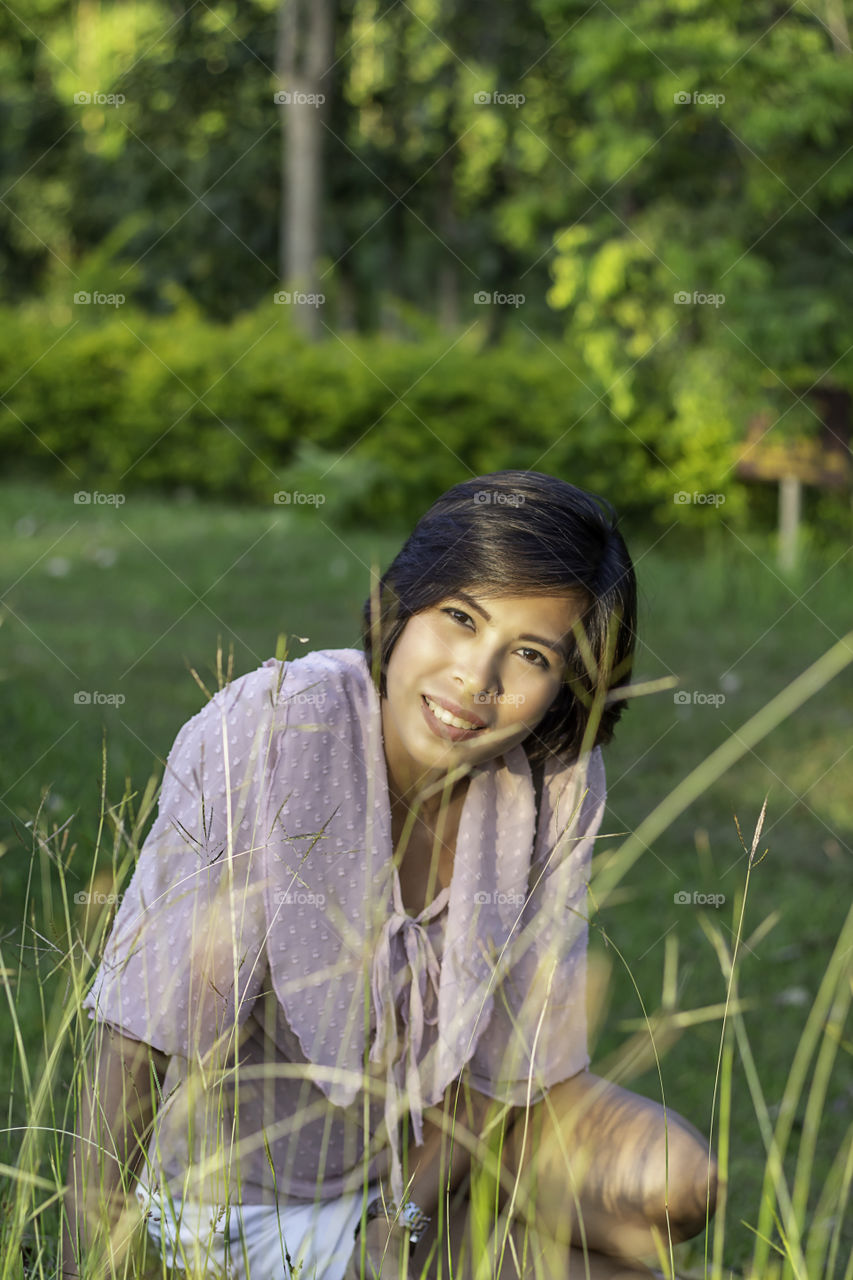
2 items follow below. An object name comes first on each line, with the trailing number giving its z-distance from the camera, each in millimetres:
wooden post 7152
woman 1549
